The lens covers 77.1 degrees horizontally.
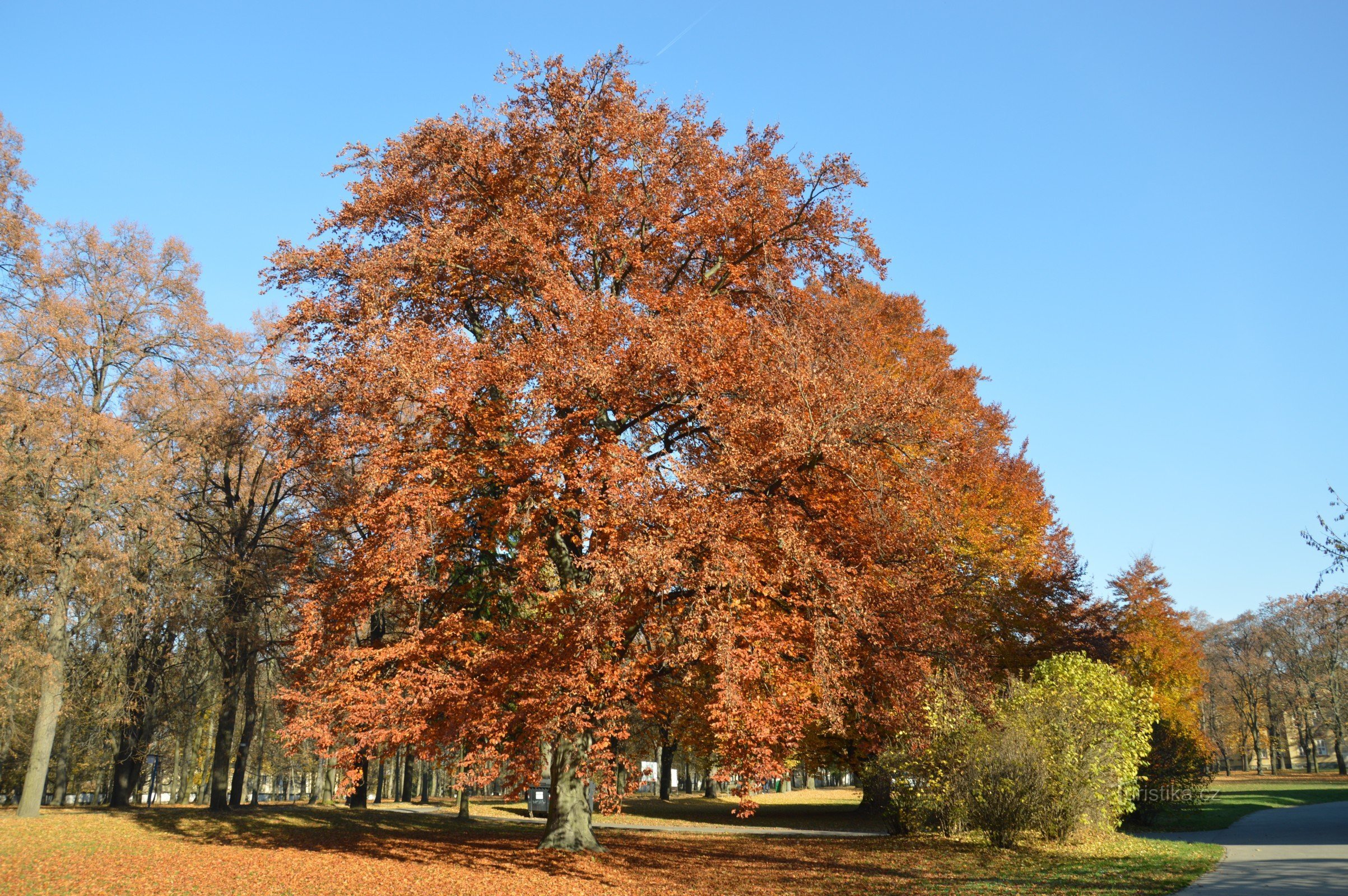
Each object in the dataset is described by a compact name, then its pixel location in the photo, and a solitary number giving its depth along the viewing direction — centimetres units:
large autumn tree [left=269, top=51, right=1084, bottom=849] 1283
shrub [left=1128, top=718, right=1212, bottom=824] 2458
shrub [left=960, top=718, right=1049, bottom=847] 1712
